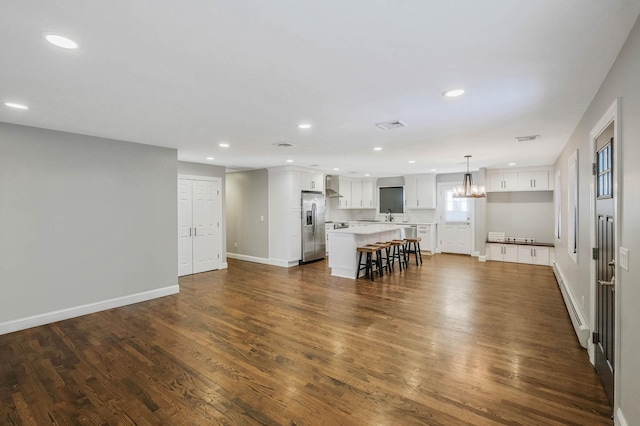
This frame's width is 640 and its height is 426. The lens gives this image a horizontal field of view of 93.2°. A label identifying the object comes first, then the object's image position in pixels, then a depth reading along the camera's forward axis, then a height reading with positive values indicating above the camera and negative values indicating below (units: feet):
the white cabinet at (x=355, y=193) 34.73 +2.17
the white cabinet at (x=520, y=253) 24.84 -3.67
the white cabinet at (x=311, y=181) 25.86 +2.67
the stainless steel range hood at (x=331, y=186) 31.12 +2.58
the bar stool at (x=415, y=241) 25.11 -2.51
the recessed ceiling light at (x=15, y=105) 9.72 +3.52
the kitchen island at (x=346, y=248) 20.79 -2.56
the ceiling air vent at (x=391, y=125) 11.84 +3.49
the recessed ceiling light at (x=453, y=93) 8.60 +3.43
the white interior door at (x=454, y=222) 29.66 -1.13
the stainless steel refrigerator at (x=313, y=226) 26.00 -1.34
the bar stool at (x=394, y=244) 23.09 -2.54
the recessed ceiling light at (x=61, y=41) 5.91 +3.45
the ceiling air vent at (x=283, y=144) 15.72 +3.56
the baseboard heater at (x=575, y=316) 10.19 -4.10
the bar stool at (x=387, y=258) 21.80 -3.79
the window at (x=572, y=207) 12.35 +0.15
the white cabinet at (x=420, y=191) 31.45 +2.09
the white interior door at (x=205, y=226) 22.21 -1.10
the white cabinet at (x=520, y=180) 25.32 +2.70
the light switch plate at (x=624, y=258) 5.91 -0.97
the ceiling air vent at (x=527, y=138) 14.52 +3.53
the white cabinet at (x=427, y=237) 30.89 -2.66
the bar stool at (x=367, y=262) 19.99 -3.52
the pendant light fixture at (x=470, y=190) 21.14 +1.48
